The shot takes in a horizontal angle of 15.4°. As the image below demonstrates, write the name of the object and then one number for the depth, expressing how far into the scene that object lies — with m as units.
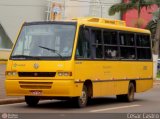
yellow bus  17.28
